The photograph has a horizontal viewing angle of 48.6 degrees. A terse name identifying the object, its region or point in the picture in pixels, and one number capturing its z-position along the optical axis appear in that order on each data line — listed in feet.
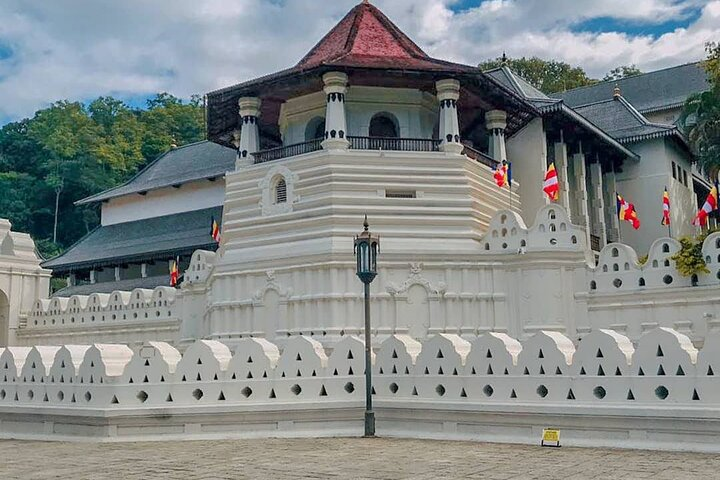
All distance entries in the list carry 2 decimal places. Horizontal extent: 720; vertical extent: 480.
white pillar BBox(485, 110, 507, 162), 84.28
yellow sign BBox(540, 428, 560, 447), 35.53
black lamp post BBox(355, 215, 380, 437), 41.39
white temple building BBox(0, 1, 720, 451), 38.33
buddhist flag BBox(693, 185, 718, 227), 83.71
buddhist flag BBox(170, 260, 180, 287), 106.93
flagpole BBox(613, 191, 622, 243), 106.71
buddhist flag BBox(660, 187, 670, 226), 93.86
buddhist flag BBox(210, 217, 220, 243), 99.09
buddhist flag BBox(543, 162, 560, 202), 77.77
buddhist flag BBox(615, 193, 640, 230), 87.61
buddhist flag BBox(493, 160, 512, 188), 77.25
